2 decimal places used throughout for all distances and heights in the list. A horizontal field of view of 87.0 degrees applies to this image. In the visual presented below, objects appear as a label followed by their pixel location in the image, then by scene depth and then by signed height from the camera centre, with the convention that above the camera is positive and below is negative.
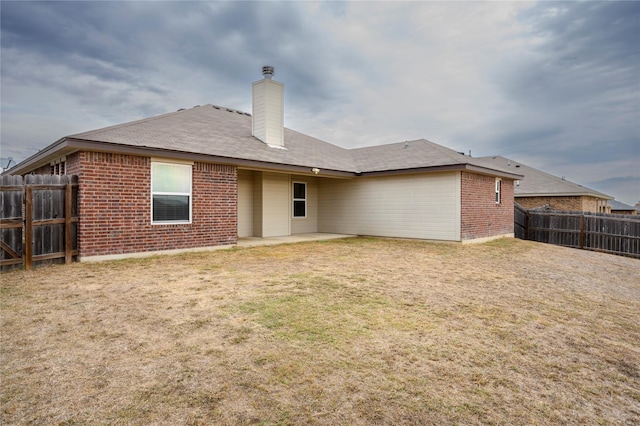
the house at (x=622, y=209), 32.81 +0.25
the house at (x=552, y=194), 20.14 +1.08
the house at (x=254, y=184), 8.62 +0.95
